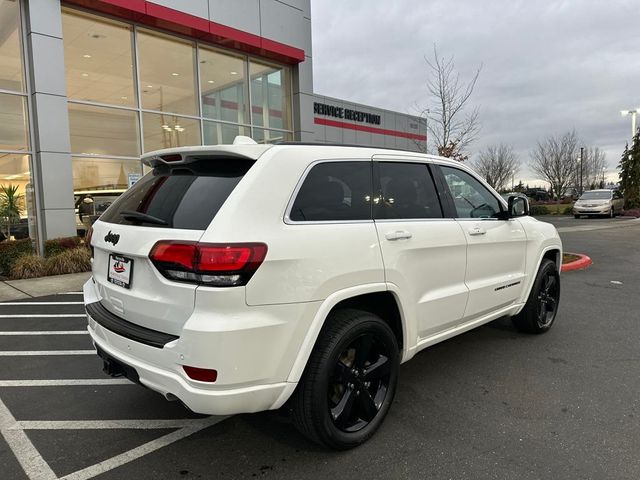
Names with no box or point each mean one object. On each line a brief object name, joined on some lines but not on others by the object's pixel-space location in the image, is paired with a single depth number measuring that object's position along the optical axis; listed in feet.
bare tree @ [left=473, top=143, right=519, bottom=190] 165.58
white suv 7.75
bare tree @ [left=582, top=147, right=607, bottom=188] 185.57
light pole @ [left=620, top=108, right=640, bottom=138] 98.22
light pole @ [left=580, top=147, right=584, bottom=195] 166.58
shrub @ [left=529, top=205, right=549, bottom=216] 105.70
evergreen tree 104.12
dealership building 35.58
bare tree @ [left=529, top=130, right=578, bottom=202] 157.38
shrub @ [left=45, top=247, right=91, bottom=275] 32.40
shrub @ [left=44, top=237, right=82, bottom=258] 34.27
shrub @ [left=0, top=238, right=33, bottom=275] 32.45
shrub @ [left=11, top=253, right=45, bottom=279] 31.55
